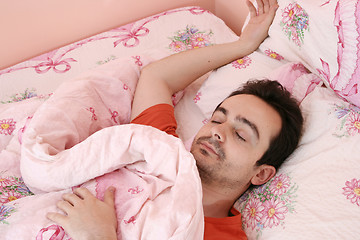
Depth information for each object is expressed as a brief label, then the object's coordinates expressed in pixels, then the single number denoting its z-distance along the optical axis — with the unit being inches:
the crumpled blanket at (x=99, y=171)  33.4
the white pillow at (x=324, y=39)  38.9
